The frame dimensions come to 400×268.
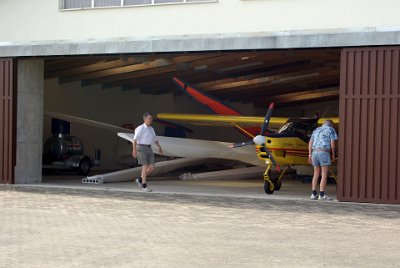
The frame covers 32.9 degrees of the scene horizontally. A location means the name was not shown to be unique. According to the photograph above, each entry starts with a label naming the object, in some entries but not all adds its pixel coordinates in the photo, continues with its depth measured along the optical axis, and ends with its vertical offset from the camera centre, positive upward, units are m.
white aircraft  17.33 -0.84
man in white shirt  12.73 -0.48
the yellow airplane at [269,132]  13.73 -0.18
